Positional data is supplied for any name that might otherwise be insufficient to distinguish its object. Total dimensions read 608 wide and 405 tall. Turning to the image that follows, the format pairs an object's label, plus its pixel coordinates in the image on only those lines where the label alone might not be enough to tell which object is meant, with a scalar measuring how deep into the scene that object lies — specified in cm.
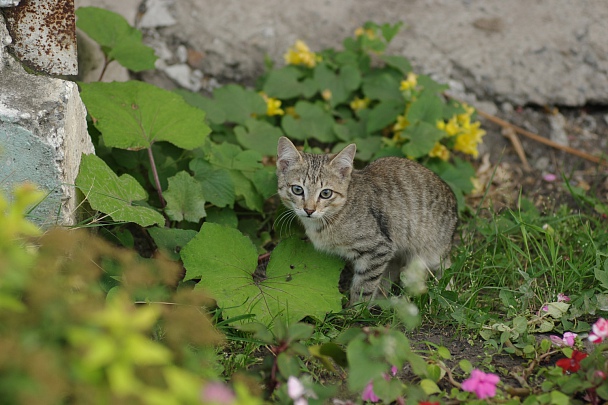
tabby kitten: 829
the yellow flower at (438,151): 1009
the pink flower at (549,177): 1079
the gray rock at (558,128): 1146
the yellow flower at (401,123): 1031
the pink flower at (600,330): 550
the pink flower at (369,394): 560
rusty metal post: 749
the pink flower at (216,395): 343
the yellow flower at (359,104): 1091
